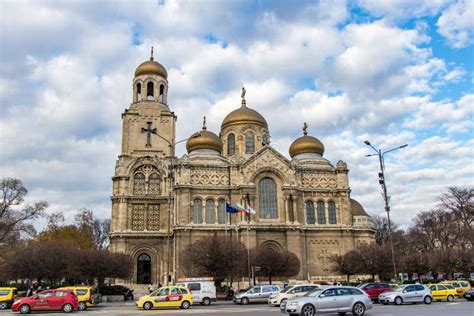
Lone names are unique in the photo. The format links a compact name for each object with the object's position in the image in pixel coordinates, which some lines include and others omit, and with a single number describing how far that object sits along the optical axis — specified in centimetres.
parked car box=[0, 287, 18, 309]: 2769
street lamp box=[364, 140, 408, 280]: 2905
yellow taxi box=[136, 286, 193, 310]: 2458
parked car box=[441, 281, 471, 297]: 3112
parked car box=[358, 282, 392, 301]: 2914
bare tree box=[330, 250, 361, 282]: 4353
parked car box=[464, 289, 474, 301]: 2744
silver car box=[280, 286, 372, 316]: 1656
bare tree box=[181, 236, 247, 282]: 3791
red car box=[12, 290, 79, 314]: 2233
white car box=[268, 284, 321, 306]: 2597
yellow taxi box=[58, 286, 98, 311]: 2578
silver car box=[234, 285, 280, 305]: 2994
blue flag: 4150
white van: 2962
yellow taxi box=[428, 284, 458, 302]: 2842
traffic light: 2958
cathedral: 4812
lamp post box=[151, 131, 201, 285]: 2892
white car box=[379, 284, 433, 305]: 2541
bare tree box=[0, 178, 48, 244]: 4819
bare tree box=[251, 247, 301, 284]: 4103
